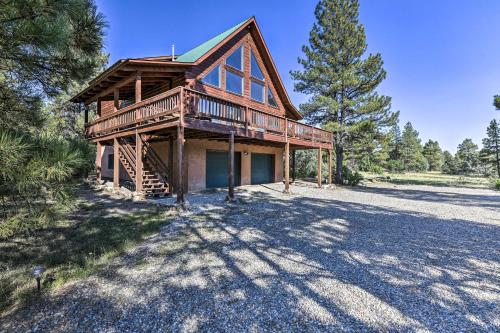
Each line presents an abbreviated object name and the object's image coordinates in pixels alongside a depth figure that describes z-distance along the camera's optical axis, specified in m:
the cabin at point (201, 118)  8.51
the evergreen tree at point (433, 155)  63.62
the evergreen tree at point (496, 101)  15.18
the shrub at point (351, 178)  18.88
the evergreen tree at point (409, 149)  49.91
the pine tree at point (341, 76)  17.41
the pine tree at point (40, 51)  2.44
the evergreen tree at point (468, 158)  46.53
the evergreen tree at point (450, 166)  49.88
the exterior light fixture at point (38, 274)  2.97
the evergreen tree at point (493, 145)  35.84
